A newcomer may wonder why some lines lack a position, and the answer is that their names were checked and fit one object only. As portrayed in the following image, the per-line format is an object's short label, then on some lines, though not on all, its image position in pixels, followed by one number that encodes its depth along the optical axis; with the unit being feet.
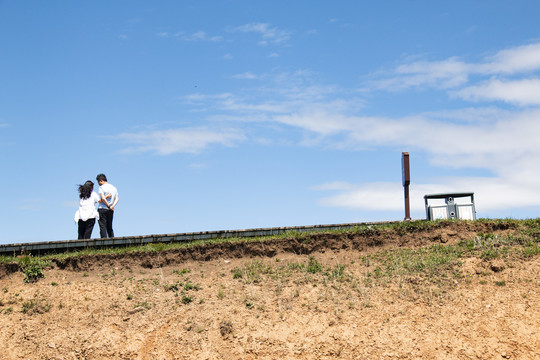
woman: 57.21
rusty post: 64.98
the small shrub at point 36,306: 44.24
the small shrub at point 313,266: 48.88
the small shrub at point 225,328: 41.09
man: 58.29
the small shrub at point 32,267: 48.93
